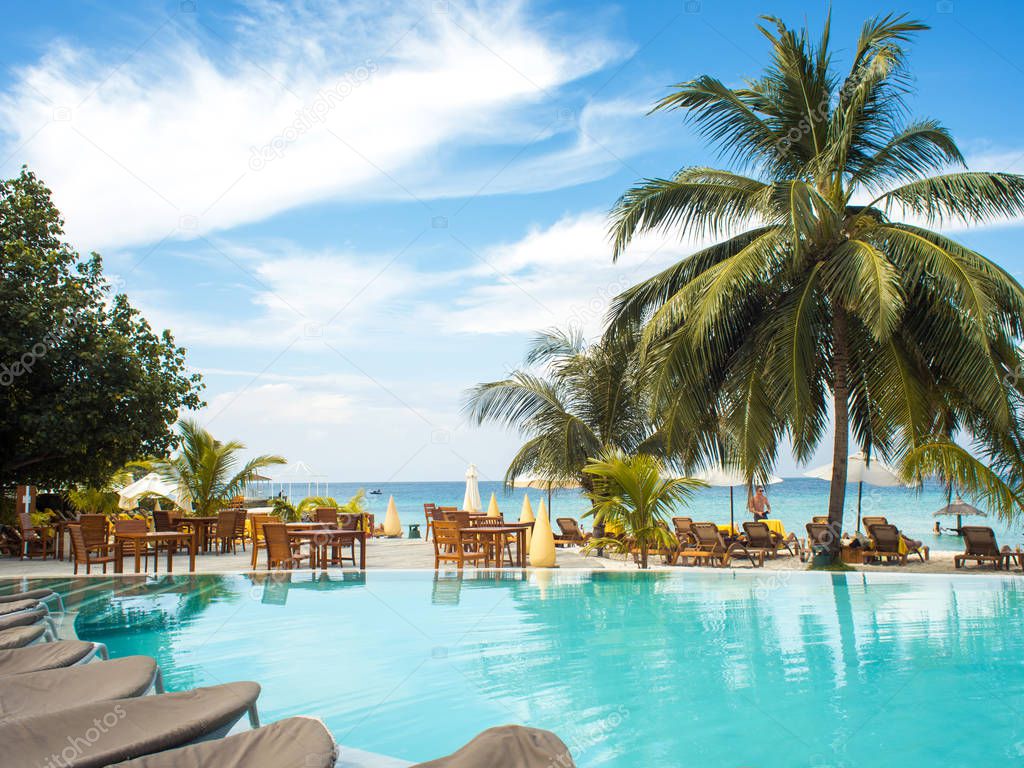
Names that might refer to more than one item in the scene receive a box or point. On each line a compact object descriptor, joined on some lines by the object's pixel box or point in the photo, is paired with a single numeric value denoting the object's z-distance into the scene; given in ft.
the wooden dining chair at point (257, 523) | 41.45
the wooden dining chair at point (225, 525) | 47.39
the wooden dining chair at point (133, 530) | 37.47
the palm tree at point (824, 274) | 36.01
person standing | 57.36
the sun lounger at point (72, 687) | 10.52
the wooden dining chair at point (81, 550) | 37.58
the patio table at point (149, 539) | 36.19
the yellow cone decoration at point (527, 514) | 47.65
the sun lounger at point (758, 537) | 45.73
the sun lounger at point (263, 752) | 7.88
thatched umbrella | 63.57
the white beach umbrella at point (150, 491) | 57.98
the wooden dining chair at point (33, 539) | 46.26
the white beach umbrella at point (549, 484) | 55.71
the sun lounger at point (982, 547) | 40.91
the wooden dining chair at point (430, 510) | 57.67
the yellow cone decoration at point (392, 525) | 70.59
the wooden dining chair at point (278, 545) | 37.45
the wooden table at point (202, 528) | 48.06
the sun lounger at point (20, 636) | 14.49
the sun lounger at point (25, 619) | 16.94
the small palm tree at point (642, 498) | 40.65
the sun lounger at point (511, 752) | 7.63
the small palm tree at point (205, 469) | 55.26
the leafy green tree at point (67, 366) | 44.57
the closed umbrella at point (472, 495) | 67.72
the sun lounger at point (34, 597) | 20.58
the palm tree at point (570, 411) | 54.90
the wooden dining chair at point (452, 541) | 37.32
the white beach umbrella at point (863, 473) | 57.47
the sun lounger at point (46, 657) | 12.68
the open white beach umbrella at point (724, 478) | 57.67
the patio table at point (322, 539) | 37.83
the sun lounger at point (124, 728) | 8.17
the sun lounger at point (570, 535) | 58.11
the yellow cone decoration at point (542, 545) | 40.40
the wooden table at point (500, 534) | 38.40
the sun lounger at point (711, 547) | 44.27
